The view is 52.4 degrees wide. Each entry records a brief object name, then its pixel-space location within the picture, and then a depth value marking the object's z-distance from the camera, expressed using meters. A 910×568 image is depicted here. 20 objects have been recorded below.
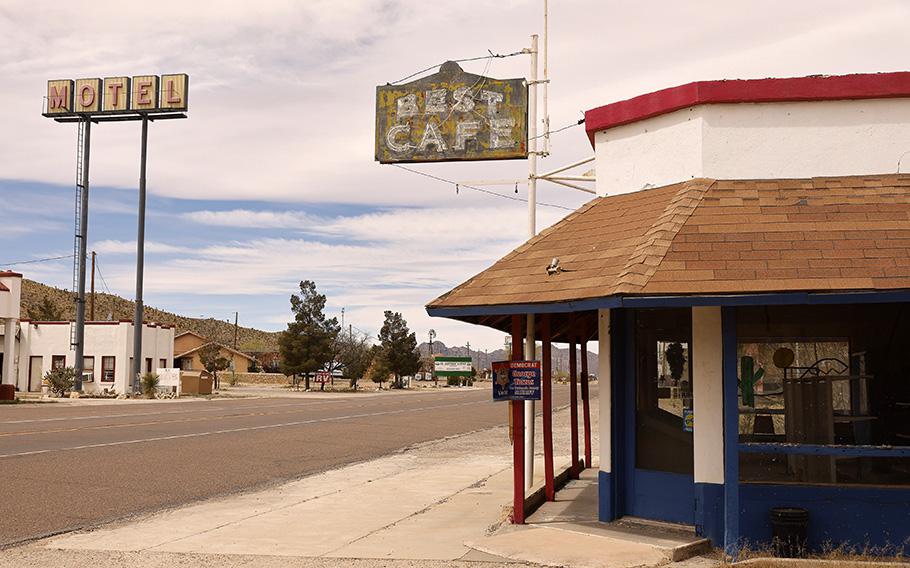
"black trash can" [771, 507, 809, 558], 8.97
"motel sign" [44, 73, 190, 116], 60.22
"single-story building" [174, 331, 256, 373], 86.00
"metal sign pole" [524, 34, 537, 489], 13.44
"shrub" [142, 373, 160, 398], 53.69
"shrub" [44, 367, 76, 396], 51.97
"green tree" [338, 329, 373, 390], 77.31
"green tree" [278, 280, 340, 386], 72.19
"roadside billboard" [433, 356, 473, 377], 110.31
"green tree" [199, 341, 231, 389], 76.69
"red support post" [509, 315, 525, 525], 10.91
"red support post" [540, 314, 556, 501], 12.76
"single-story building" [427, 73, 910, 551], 9.11
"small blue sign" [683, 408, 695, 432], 10.37
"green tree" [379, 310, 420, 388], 87.69
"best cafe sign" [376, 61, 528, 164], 15.07
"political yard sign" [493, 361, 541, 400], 11.03
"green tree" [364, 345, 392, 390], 83.60
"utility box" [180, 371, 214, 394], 60.09
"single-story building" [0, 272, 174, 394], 57.53
